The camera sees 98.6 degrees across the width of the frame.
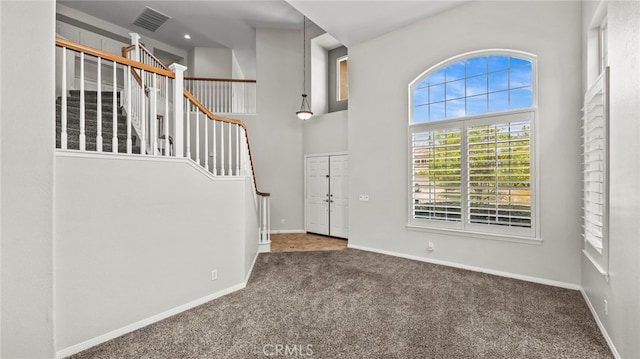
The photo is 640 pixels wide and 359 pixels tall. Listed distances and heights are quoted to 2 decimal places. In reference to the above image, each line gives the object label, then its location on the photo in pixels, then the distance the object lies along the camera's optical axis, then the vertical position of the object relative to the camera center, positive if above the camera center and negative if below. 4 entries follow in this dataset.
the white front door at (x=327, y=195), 6.51 -0.43
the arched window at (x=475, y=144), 3.72 +0.50
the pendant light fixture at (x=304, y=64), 7.02 +2.97
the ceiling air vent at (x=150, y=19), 6.57 +3.98
